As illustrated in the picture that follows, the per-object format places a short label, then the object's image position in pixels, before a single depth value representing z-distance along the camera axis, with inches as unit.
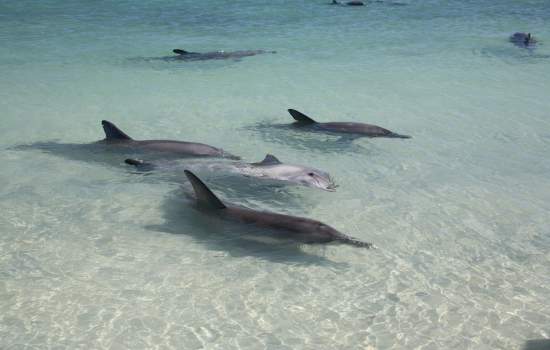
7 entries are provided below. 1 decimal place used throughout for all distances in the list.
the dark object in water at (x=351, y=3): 926.6
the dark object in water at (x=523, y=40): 643.1
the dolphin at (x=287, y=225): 203.0
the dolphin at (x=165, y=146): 289.4
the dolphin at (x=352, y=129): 338.3
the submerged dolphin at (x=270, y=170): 260.4
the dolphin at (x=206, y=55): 573.6
